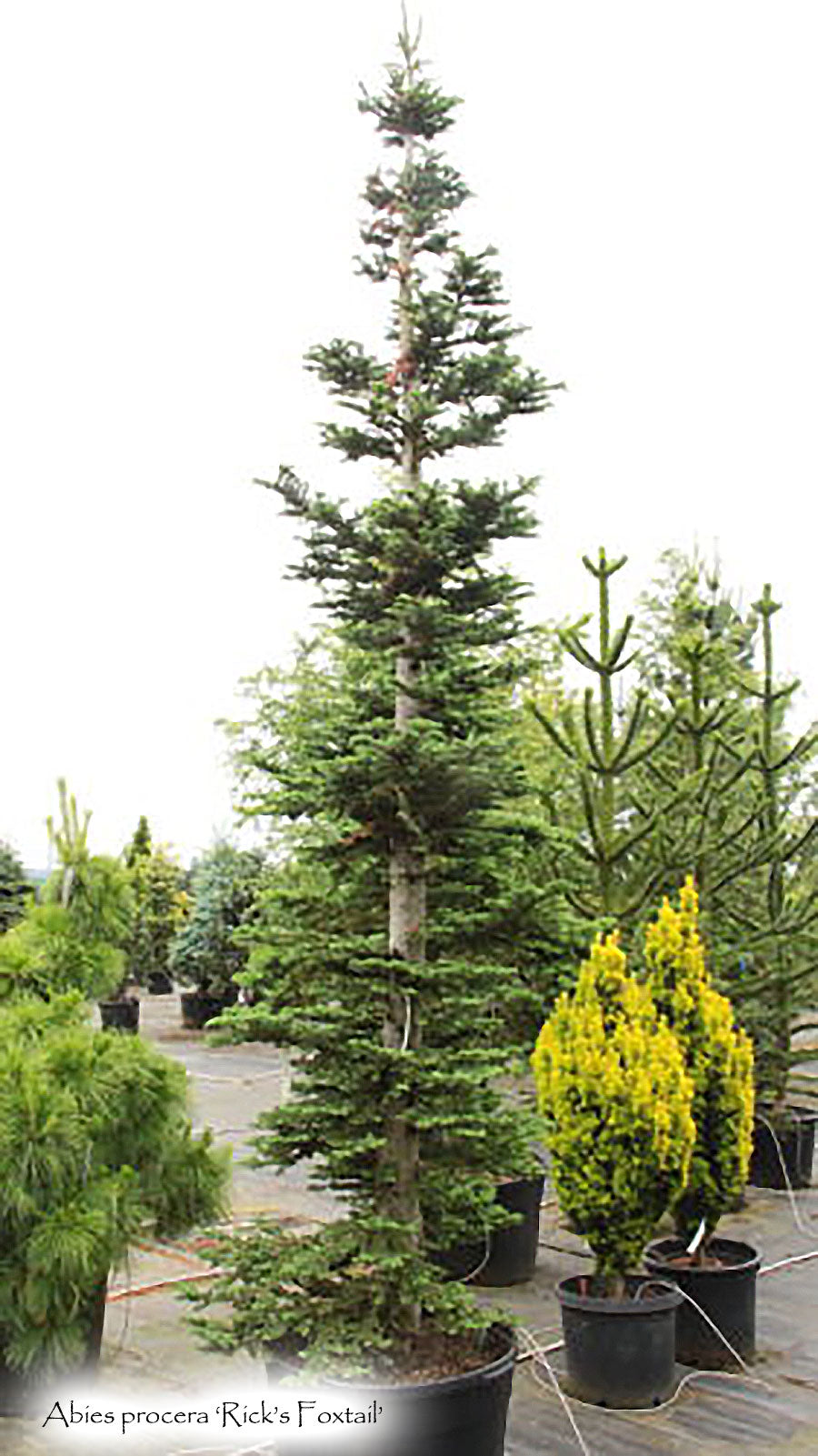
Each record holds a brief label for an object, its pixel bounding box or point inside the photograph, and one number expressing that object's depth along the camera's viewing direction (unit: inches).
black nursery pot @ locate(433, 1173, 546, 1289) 272.8
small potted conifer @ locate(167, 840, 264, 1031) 721.0
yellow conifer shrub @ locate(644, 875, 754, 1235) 234.5
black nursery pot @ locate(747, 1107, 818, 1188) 375.9
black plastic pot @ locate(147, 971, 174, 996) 1064.2
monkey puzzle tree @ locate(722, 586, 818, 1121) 360.5
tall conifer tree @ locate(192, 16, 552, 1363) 178.7
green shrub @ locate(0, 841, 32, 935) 739.4
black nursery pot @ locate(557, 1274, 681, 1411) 206.8
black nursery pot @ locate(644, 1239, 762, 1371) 227.8
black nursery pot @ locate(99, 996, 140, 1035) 730.8
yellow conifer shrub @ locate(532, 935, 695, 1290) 207.5
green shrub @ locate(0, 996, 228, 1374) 181.8
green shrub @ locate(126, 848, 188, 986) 903.1
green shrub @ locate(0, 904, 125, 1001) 216.5
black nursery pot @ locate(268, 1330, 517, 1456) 161.0
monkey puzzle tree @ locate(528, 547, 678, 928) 290.2
